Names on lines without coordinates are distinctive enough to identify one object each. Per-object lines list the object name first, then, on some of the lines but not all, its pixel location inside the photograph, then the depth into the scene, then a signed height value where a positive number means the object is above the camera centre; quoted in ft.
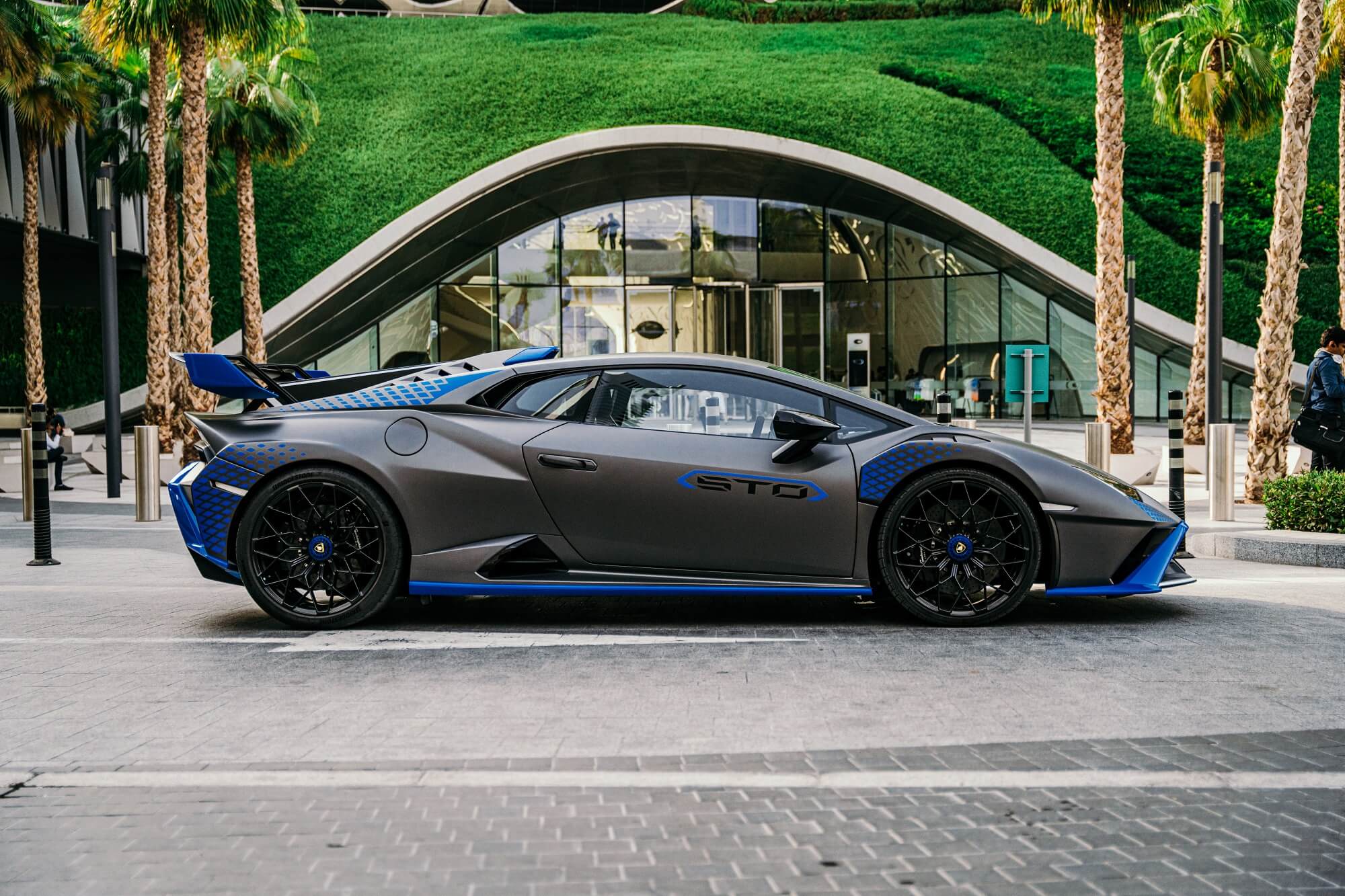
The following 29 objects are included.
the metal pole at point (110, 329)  54.19 +4.43
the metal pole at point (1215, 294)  47.39 +4.72
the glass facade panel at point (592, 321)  120.78 +10.00
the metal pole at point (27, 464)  45.52 -1.35
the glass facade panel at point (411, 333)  121.29 +9.07
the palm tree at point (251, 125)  85.20 +21.32
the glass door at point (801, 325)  122.21 +9.40
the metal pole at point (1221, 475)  39.22 -1.94
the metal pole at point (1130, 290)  77.97 +8.09
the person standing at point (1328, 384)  36.78 +0.86
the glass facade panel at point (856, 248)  122.11 +17.05
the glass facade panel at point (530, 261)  121.49 +16.07
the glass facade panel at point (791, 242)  122.21 +17.70
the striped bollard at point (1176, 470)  31.22 -1.41
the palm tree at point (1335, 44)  62.85 +19.26
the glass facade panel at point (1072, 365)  114.52 +4.82
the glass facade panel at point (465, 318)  121.19 +10.51
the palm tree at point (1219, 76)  71.41 +20.22
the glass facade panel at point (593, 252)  121.29 +16.86
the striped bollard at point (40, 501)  30.86 -1.80
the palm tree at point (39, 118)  86.63 +22.28
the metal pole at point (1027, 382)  56.03 +1.62
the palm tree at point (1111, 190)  57.77 +10.78
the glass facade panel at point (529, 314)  121.29 +10.82
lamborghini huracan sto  20.01 -1.38
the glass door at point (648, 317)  120.67 +10.27
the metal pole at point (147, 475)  44.29 -1.67
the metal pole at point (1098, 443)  48.70 -1.08
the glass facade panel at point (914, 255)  120.67 +16.11
